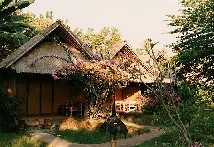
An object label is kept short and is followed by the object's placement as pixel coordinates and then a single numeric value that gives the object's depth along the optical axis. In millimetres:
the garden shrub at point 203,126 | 13031
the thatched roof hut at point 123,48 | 22828
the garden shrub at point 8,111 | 14671
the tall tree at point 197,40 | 15672
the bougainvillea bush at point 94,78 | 15864
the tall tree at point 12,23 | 18547
